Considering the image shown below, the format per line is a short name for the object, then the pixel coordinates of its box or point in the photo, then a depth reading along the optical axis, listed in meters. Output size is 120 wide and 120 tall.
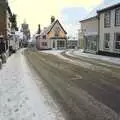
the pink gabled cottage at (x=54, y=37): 35.05
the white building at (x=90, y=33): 18.93
